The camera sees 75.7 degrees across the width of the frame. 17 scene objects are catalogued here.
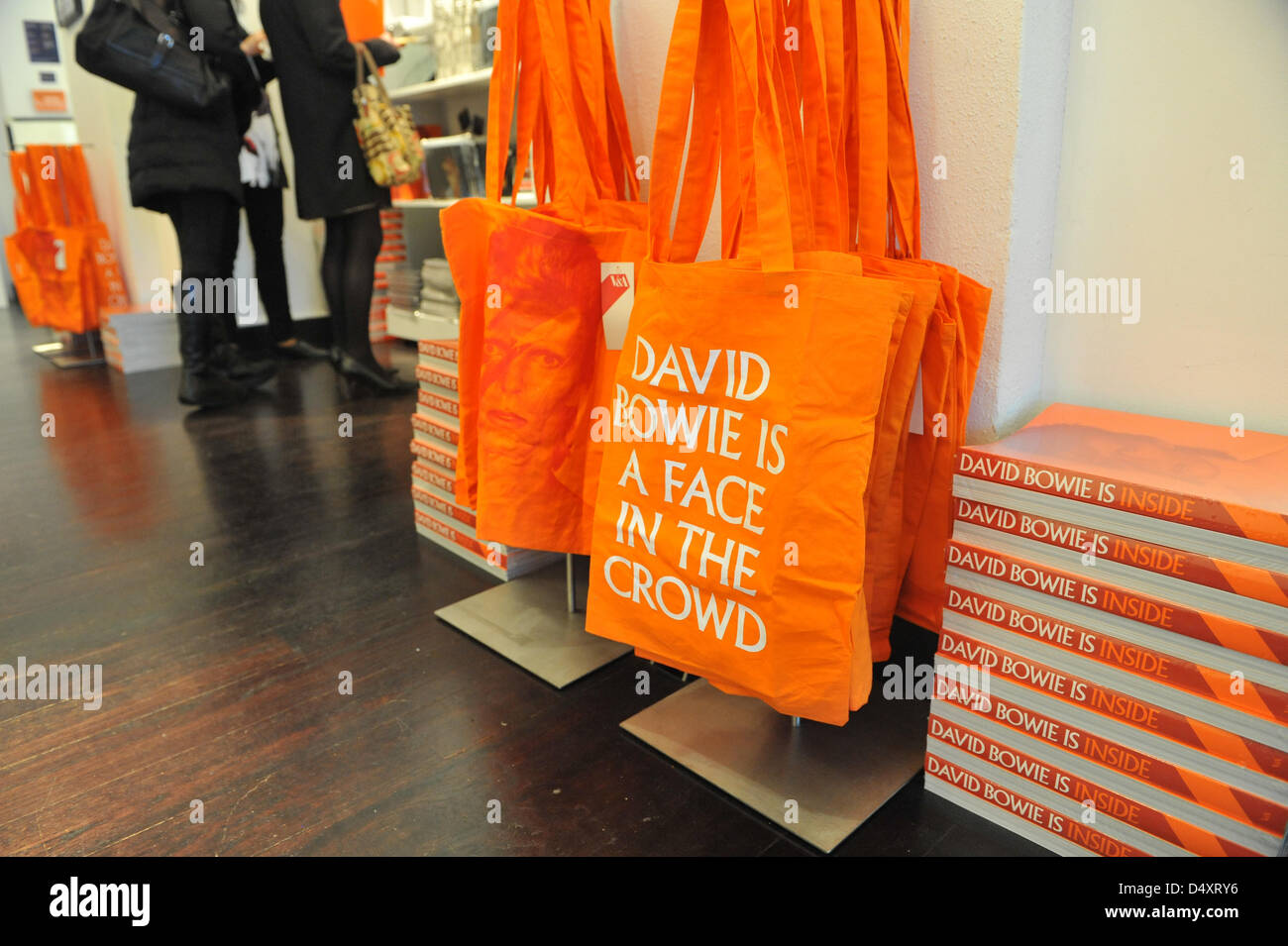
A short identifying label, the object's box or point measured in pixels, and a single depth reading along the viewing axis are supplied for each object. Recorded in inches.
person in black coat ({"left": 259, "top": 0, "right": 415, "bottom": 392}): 103.1
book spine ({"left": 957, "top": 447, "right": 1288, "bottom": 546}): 30.2
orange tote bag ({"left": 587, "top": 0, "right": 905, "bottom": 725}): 34.9
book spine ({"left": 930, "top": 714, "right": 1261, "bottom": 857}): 33.0
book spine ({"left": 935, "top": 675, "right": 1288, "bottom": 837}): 31.4
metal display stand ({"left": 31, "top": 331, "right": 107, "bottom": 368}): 164.7
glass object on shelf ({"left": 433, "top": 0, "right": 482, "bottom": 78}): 135.3
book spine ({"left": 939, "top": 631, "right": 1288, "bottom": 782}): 31.2
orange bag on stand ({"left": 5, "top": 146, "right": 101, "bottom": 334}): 159.6
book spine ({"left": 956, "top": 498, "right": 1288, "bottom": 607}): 30.3
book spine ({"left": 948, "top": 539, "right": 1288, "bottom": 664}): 30.7
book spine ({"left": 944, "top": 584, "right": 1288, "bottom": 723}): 31.0
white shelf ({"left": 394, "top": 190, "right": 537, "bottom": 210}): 150.4
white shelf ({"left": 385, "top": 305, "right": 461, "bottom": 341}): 152.8
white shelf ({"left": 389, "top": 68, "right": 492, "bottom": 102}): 132.0
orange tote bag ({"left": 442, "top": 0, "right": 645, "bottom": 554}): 48.3
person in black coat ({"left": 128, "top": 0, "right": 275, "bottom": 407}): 107.6
